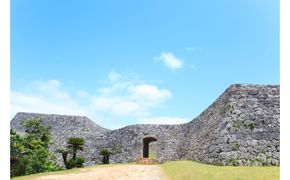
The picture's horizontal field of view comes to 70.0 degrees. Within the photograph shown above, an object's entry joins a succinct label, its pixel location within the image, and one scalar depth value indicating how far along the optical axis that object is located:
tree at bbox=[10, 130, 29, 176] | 10.75
